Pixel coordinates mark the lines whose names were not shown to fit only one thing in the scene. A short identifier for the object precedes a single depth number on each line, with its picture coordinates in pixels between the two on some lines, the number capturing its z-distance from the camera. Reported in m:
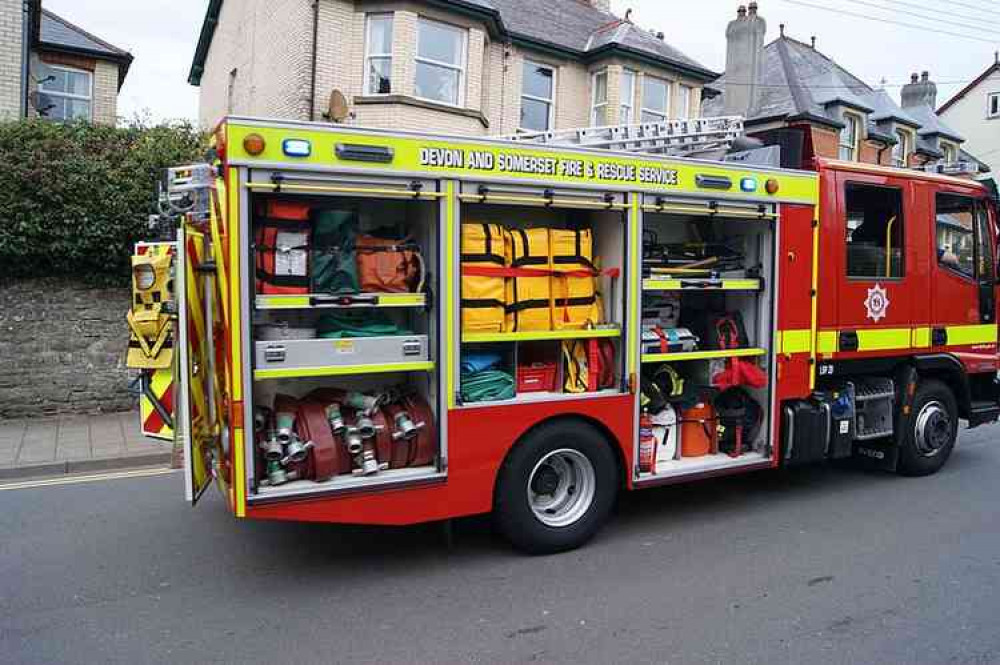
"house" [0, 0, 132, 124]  17.50
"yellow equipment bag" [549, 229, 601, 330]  5.13
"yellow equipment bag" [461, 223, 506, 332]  4.70
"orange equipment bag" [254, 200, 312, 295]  4.24
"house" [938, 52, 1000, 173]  39.78
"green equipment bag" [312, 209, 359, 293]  4.43
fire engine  4.26
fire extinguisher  5.39
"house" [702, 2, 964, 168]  21.73
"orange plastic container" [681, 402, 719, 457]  5.81
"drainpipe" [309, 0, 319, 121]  14.44
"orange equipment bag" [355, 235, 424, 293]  4.59
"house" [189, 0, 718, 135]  14.60
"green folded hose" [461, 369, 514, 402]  4.77
